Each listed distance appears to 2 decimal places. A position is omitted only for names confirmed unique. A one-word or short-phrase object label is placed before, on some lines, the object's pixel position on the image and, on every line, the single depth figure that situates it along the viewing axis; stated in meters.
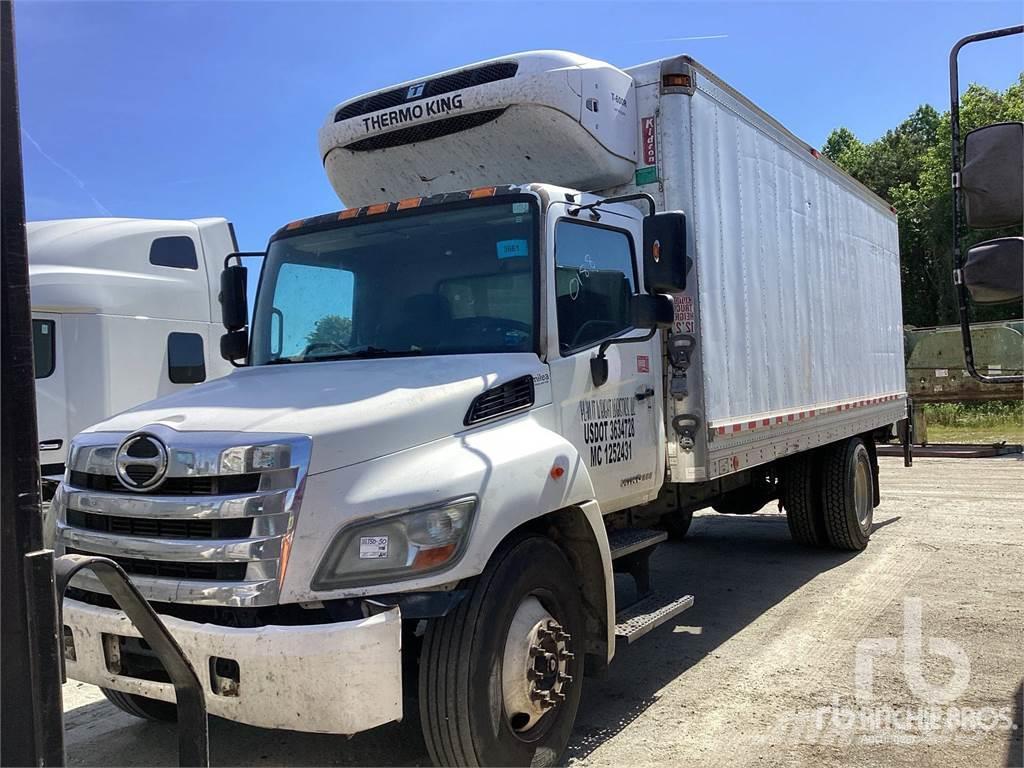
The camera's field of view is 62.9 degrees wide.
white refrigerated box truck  3.02
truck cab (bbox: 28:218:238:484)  7.51
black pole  1.99
